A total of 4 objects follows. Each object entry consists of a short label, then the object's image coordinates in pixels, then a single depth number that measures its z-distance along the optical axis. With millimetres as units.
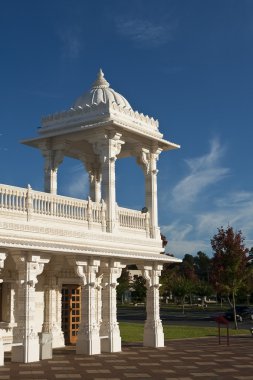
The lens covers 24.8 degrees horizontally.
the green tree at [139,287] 60325
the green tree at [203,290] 70750
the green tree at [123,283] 66375
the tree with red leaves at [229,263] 33719
